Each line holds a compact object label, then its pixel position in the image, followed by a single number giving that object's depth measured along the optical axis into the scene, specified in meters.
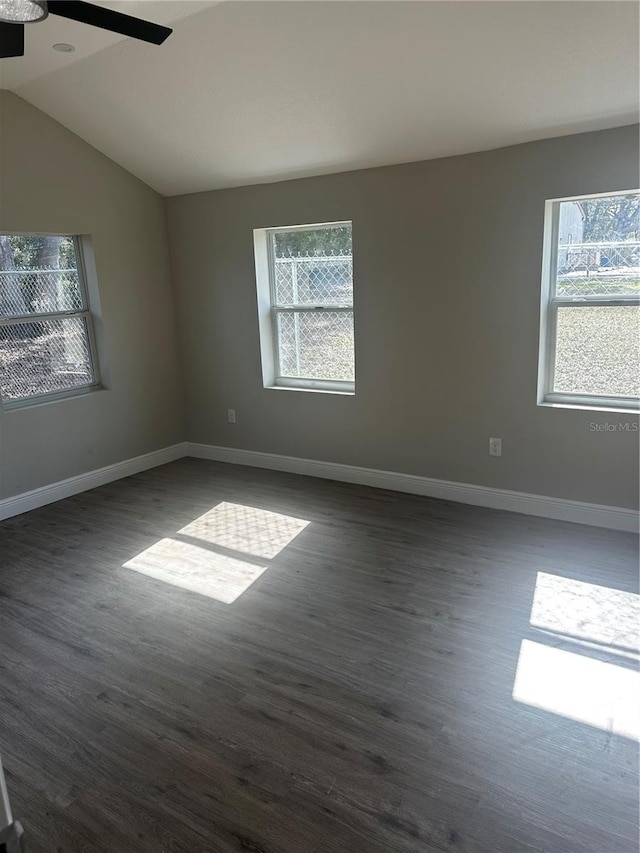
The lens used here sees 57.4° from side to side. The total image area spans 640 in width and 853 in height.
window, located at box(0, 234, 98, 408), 3.95
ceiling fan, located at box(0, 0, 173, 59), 1.71
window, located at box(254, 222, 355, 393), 4.25
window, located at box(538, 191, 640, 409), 3.24
